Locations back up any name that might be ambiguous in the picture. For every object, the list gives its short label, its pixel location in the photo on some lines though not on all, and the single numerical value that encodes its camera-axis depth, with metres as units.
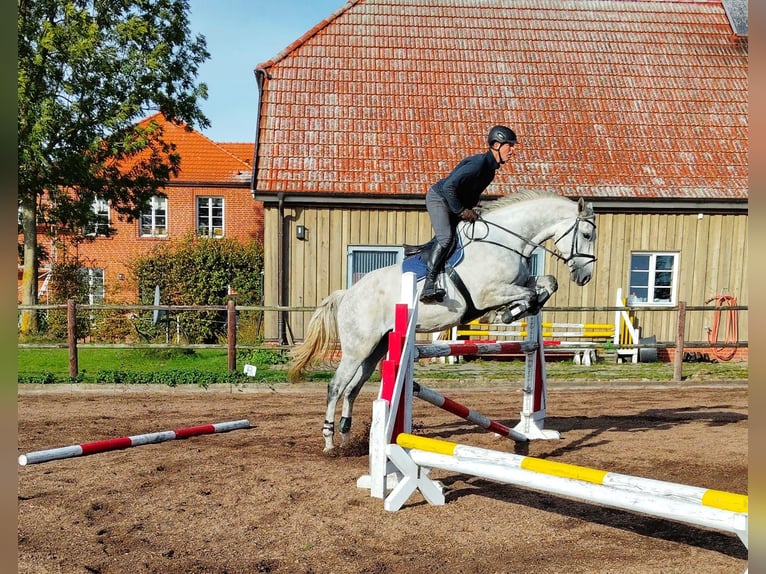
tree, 13.23
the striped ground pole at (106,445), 5.68
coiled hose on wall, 13.90
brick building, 24.09
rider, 5.57
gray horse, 5.79
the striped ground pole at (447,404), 5.47
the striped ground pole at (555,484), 2.96
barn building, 13.53
